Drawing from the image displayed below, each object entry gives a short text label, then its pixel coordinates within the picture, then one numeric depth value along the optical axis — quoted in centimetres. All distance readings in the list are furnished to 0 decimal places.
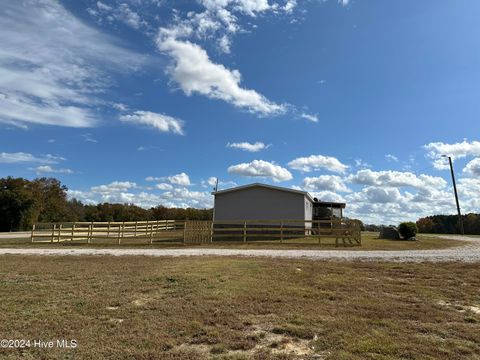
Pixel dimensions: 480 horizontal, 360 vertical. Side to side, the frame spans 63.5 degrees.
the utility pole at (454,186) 3708
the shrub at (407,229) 2614
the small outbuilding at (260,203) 2762
